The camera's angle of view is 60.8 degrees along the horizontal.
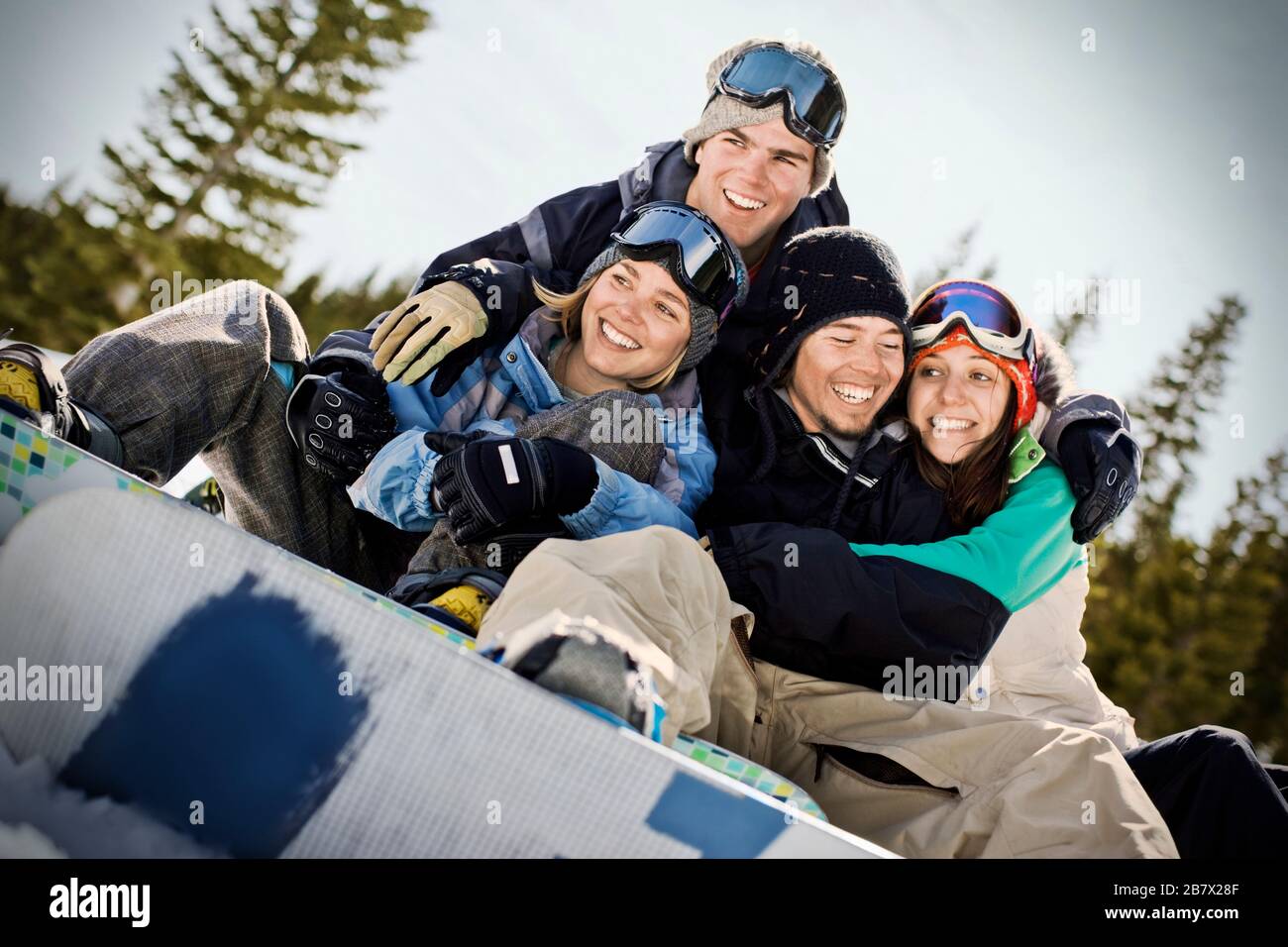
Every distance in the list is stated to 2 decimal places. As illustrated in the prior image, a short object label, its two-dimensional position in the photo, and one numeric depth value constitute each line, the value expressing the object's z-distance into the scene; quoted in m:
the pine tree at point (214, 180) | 17.55
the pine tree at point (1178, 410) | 20.86
